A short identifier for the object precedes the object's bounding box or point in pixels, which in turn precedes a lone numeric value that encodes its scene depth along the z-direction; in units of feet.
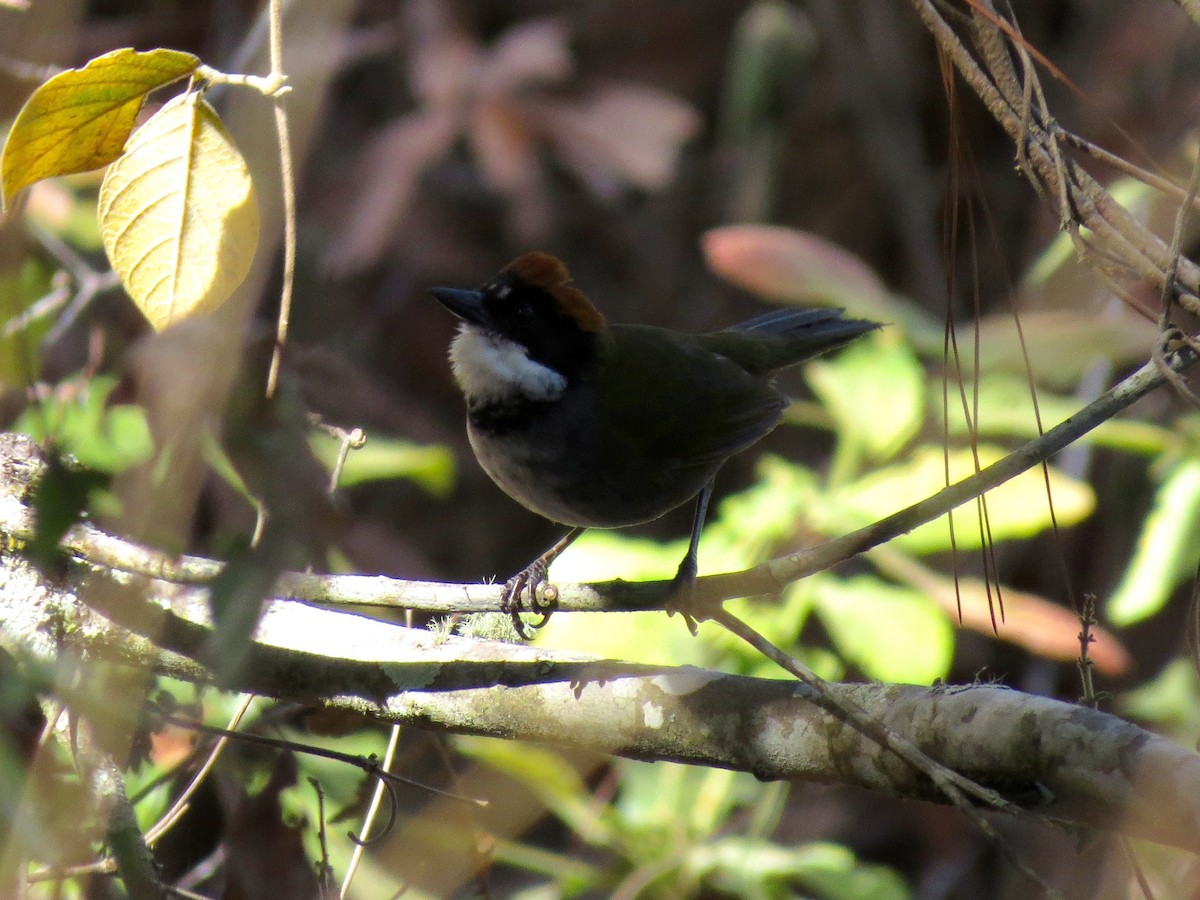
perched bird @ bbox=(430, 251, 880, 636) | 19.75
